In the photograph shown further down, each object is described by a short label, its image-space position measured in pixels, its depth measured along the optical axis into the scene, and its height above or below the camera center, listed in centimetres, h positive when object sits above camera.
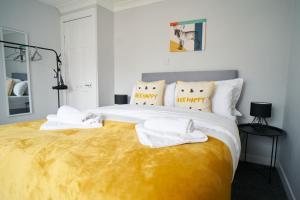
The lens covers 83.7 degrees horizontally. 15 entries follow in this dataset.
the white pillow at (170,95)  232 -17
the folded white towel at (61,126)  136 -37
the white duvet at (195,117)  122 -34
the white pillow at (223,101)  200 -21
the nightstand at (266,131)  186 -54
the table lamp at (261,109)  195 -30
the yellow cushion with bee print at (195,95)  196 -15
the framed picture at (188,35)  254 +75
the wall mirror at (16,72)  268 +15
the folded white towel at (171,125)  110 -29
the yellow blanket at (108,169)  62 -37
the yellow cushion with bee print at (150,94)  232 -15
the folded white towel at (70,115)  145 -30
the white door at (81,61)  315 +43
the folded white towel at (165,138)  98 -34
